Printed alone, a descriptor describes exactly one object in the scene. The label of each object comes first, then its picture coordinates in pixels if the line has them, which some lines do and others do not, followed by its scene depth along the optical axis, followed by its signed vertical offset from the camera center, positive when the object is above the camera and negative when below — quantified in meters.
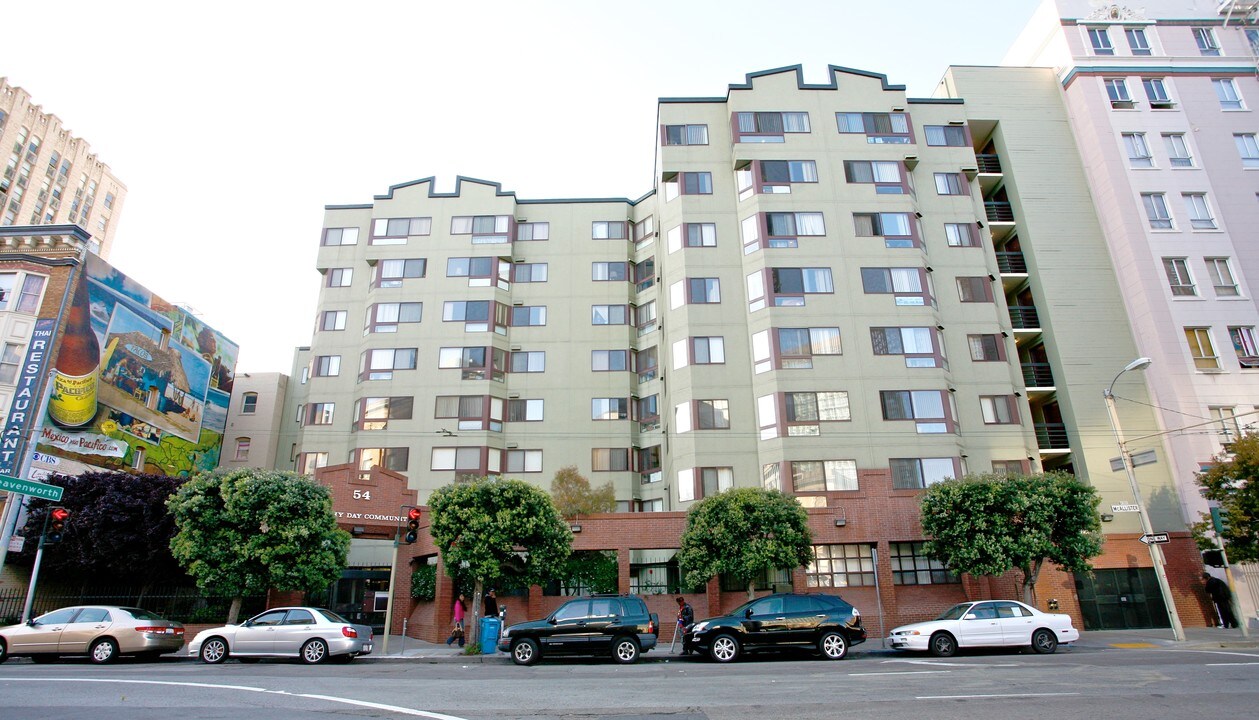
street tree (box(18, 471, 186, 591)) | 25.84 +3.38
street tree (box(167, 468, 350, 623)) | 22.23 +2.75
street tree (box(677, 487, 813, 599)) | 22.20 +2.27
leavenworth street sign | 20.81 +4.10
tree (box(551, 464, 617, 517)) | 29.94 +5.05
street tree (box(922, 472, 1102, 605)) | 22.03 +2.43
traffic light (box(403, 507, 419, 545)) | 20.91 +2.77
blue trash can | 20.81 -0.50
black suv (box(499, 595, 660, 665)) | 18.28 -0.50
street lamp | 21.25 +1.60
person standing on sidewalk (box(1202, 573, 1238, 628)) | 25.72 -0.04
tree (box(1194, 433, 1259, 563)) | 22.72 +3.16
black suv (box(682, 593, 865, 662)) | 18.19 -0.49
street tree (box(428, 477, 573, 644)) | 21.48 +2.53
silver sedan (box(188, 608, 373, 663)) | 18.47 -0.42
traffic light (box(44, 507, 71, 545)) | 21.17 +3.06
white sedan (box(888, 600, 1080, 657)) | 18.69 -0.66
